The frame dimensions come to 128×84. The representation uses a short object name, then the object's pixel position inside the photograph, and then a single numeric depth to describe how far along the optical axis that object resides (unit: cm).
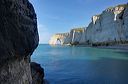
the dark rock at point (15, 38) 208
